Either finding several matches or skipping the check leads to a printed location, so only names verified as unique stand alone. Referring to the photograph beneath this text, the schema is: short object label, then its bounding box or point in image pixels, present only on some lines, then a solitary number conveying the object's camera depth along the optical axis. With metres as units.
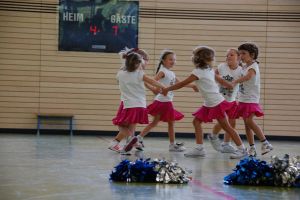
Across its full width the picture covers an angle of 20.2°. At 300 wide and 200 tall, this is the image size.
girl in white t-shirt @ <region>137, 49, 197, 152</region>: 13.02
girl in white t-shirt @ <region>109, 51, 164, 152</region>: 12.02
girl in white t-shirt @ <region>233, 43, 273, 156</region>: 11.96
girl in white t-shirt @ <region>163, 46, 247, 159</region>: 11.69
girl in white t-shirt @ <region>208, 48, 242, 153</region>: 13.06
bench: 17.10
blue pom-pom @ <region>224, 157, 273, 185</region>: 7.72
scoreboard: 17.52
